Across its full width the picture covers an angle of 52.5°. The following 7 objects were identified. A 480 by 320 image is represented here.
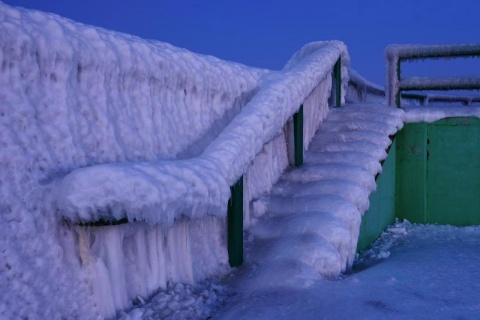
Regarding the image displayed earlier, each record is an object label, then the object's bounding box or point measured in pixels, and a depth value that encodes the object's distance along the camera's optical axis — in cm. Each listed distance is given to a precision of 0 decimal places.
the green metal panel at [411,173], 548
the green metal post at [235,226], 310
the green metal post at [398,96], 548
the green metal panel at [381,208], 440
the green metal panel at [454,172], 536
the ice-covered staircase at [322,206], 295
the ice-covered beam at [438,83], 543
